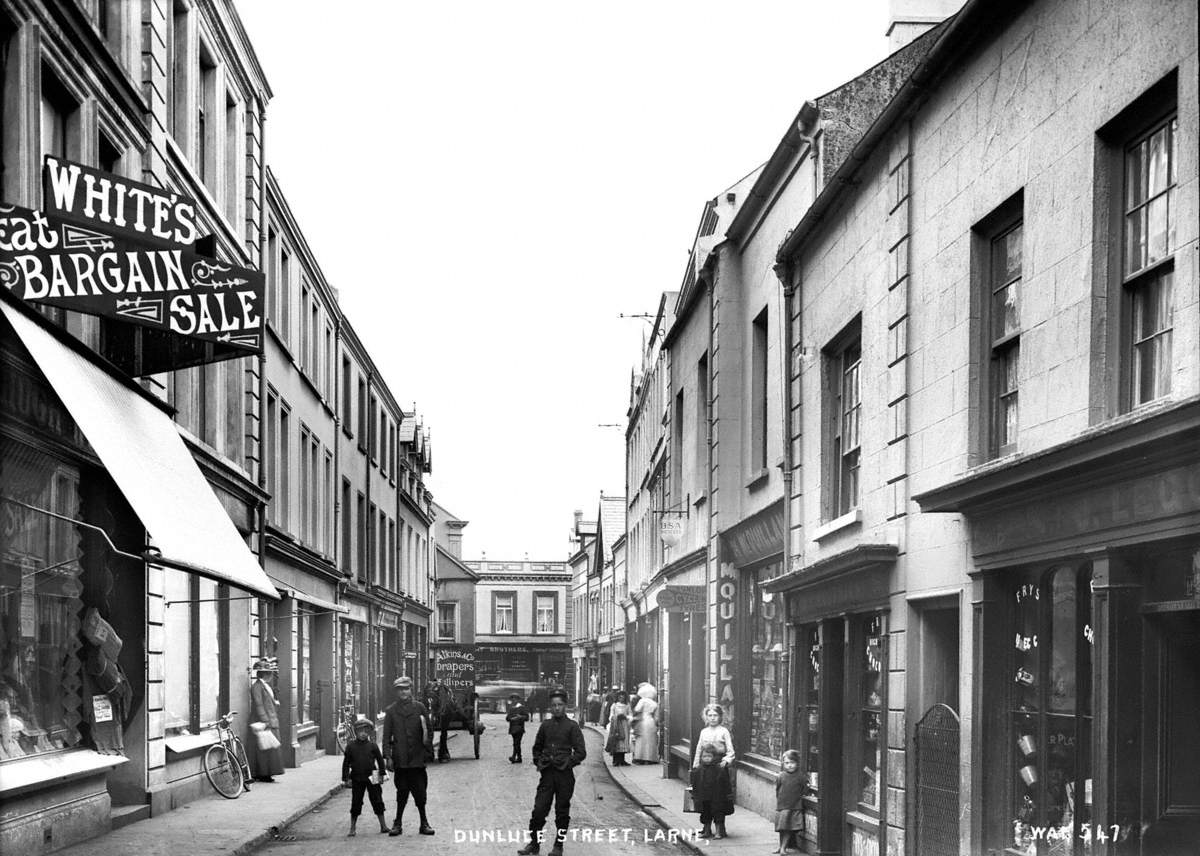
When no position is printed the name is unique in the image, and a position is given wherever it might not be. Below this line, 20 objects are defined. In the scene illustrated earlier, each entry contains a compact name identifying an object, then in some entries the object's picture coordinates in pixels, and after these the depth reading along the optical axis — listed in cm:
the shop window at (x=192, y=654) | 1959
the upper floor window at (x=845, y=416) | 1480
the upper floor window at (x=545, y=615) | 9506
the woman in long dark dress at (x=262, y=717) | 2430
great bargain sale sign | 1237
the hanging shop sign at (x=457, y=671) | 3609
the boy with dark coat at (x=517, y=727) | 3256
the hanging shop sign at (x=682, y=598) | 2388
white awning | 1180
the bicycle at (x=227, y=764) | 2080
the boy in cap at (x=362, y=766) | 1764
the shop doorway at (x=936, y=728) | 1119
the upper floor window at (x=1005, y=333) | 1042
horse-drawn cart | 3516
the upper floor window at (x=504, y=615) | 9456
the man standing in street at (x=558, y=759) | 1584
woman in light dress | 3180
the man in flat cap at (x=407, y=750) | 1770
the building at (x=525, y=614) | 9325
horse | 3316
